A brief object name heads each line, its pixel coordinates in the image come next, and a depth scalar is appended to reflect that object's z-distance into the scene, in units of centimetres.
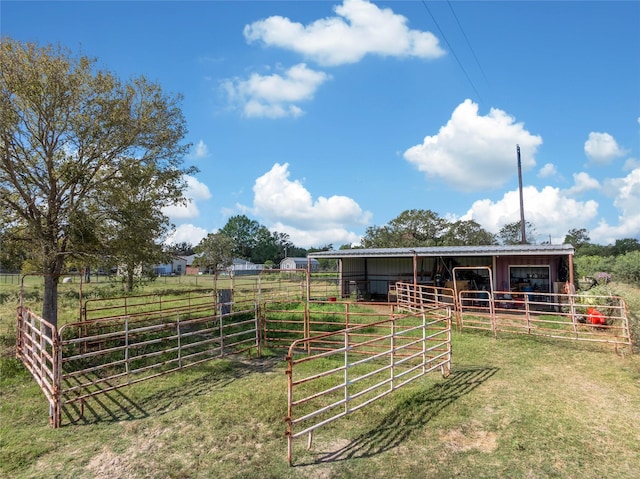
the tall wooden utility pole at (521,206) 2800
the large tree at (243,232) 9173
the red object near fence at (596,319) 1103
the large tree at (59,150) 930
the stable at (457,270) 1573
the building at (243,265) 6694
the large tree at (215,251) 5700
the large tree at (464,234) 4662
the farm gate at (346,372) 523
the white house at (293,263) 7312
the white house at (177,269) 6657
